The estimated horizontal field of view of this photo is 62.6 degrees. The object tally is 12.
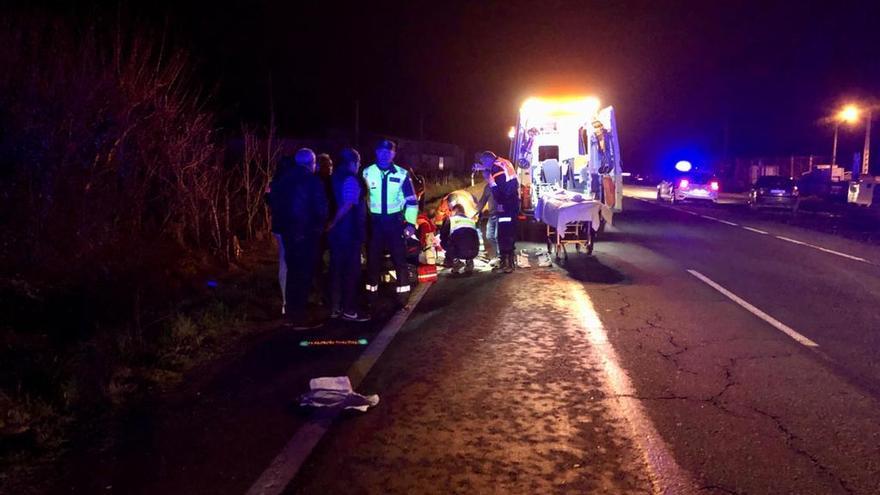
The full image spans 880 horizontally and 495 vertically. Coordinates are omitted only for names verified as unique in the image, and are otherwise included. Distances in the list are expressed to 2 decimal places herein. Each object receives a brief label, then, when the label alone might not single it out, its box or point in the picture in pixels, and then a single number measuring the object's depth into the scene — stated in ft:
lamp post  141.59
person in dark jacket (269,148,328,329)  25.16
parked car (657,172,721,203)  109.91
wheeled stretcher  42.50
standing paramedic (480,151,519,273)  37.70
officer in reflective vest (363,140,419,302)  28.58
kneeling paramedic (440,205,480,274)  37.86
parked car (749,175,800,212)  97.04
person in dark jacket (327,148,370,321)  26.12
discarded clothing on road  17.26
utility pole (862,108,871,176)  124.88
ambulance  51.49
